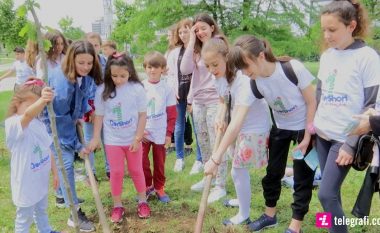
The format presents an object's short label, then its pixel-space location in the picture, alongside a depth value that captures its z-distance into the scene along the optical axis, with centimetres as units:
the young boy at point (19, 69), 637
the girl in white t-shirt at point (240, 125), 304
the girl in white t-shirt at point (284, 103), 283
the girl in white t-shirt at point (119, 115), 346
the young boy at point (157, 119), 398
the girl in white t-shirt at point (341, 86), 237
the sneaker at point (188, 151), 593
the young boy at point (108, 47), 536
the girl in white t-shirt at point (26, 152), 266
